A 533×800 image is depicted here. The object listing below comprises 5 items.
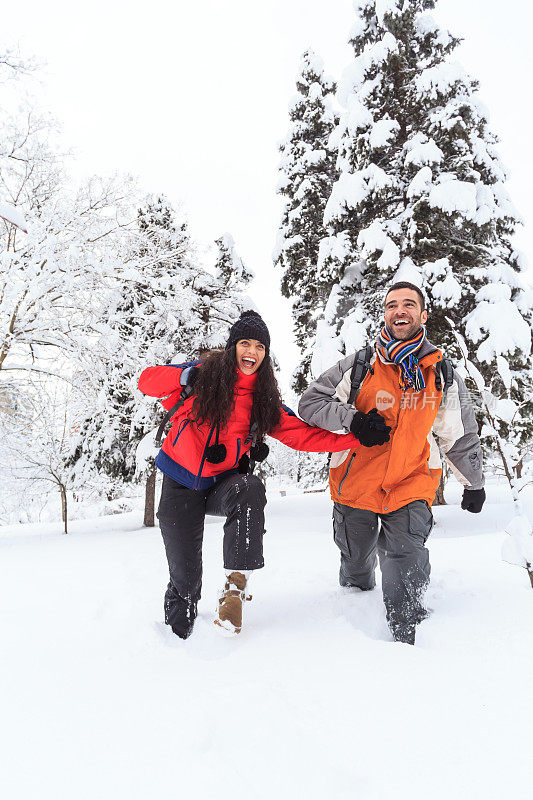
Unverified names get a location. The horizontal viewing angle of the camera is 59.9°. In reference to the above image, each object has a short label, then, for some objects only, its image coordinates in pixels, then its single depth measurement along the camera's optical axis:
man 2.78
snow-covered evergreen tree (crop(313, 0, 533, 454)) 8.49
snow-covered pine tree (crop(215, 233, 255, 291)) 13.95
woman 2.75
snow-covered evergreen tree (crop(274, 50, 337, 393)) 11.46
